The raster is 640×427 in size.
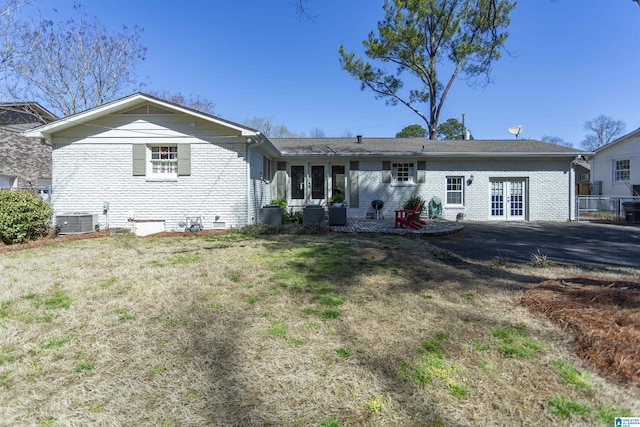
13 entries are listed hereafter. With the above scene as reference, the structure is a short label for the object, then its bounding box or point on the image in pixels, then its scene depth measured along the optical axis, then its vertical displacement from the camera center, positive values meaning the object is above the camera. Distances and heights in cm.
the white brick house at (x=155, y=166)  1020 +142
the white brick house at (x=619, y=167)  1895 +258
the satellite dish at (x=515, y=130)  1856 +450
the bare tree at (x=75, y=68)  1772 +826
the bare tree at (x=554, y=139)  5500 +1187
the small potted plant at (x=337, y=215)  1125 -20
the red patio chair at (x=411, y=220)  1043 -38
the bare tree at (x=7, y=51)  1236 +621
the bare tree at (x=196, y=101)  2803 +952
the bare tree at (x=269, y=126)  3503 +932
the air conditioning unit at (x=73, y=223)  981 -38
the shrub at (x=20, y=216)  834 -16
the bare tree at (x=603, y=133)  5091 +1197
